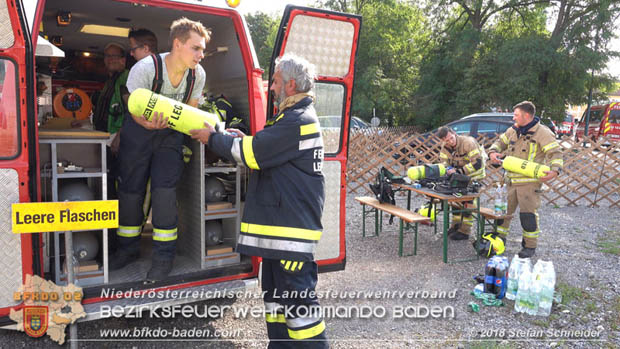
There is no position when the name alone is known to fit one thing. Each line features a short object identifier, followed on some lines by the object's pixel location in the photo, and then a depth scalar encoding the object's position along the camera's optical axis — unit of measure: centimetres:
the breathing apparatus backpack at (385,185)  642
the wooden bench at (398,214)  554
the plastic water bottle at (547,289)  412
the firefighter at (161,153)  312
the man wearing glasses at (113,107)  381
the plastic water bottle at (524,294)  415
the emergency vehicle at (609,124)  1961
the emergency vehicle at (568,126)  2143
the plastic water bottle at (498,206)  610
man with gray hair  263
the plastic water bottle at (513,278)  439
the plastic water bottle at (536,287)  411
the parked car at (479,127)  1149
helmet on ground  582
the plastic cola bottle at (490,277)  447
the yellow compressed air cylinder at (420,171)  615
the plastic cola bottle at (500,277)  443
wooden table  552
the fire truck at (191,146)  266
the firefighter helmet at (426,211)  684
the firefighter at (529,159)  549
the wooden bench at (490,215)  591
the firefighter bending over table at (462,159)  624
